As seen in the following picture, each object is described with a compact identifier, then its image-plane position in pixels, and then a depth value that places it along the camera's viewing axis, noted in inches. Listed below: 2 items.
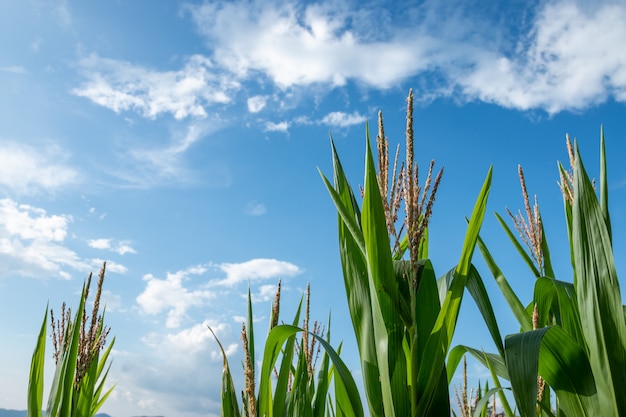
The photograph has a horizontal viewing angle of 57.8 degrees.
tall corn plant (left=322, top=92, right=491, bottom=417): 61.9
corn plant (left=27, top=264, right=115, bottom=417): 94.3
